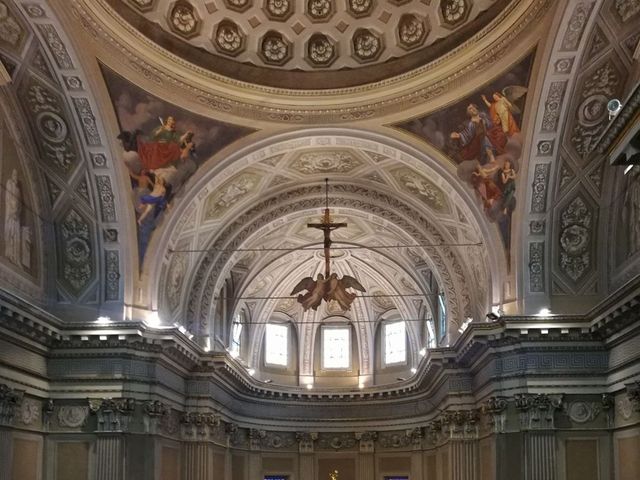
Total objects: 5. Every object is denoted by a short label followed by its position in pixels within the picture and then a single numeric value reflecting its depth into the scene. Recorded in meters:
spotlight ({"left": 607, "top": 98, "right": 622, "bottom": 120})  11.43
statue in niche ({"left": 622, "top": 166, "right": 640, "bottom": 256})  19.81
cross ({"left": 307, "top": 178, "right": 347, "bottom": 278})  22.28
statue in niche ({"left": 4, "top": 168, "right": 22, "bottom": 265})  20.38
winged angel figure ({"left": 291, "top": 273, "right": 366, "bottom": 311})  24.06
